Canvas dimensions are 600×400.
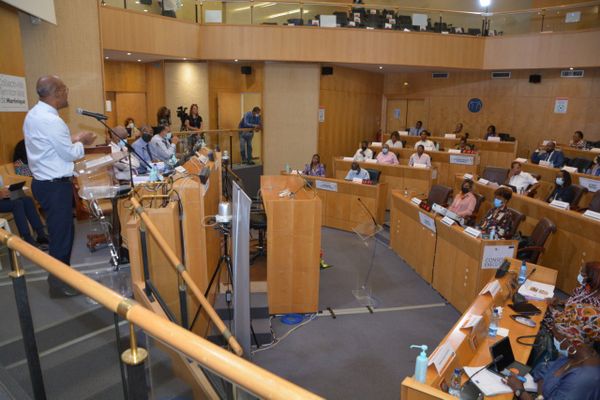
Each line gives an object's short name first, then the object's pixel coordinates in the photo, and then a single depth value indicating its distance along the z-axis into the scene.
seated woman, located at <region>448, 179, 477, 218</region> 6.80
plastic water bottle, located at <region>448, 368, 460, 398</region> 2.70
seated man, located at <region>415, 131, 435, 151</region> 11.55
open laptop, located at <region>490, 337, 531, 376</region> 2.99
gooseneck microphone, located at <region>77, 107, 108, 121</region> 3.63
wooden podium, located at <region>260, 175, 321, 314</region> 5.06
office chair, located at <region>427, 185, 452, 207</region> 7.06
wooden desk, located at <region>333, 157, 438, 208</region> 9.18
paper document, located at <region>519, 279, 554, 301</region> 3.95
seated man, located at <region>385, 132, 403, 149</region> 11.67
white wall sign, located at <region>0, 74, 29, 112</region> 5.49
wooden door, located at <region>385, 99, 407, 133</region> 15.48
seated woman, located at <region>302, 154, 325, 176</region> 9.18
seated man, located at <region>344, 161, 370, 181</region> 8.74
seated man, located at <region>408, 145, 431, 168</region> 9.97
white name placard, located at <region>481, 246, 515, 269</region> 4.80
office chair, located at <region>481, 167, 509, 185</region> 8.80
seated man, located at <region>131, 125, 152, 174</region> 6.62
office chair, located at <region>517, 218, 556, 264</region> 5.44
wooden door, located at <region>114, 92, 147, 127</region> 12.74
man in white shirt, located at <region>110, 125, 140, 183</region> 5.54
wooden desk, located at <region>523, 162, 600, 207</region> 7.81
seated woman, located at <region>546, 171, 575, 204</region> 7.09
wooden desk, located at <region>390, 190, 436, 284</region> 6.12
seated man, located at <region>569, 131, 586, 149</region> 10.84
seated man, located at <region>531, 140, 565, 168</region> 9.62
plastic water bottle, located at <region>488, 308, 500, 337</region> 3.38
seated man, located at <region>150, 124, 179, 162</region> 6.89
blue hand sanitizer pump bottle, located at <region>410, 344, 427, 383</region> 2.51
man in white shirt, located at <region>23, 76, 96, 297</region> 3.33
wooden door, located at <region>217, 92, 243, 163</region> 12.56
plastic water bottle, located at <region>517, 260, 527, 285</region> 4.22
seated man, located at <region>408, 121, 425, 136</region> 13.34
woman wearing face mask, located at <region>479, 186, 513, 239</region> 5.71
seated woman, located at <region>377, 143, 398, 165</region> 10.09
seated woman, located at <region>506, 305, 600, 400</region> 2.50
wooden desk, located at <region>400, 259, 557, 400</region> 2.43
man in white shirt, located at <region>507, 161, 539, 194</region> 7.87
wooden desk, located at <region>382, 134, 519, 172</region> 11.79
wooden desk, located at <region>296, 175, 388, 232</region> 8.24
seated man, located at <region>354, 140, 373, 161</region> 10.35
